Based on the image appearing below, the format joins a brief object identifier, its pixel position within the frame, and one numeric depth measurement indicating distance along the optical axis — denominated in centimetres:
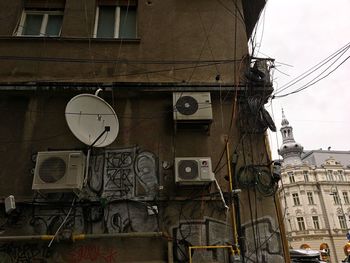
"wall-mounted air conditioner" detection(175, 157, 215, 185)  557
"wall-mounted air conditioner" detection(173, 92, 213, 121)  611
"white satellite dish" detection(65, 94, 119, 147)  570
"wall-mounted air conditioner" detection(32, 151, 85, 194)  531
